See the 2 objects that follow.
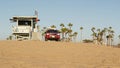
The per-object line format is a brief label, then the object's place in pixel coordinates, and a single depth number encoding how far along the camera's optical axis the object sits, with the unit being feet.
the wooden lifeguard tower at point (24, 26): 127.95
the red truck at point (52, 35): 95.62
